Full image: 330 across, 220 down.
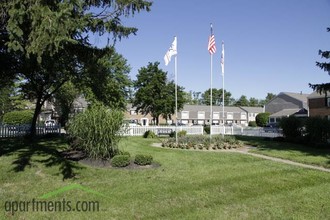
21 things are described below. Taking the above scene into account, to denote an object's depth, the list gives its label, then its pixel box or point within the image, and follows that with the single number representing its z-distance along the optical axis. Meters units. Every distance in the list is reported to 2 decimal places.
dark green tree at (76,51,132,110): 16.39
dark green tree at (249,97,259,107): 127.87
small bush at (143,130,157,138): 25.26
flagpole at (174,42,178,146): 20.00
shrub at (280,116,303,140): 21.94
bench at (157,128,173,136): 29.08
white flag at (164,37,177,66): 19.42
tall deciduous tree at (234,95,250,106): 124.29
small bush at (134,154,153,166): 10.98
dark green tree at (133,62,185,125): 39.31
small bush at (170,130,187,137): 25.25
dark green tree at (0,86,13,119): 42.72
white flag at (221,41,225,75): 21.91
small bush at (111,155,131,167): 10.66
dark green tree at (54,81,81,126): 36.88
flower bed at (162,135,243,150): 17.31
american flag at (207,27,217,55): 19.17
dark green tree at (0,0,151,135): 8.38
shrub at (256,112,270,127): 63.53
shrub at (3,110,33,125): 37.75
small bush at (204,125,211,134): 33.22
